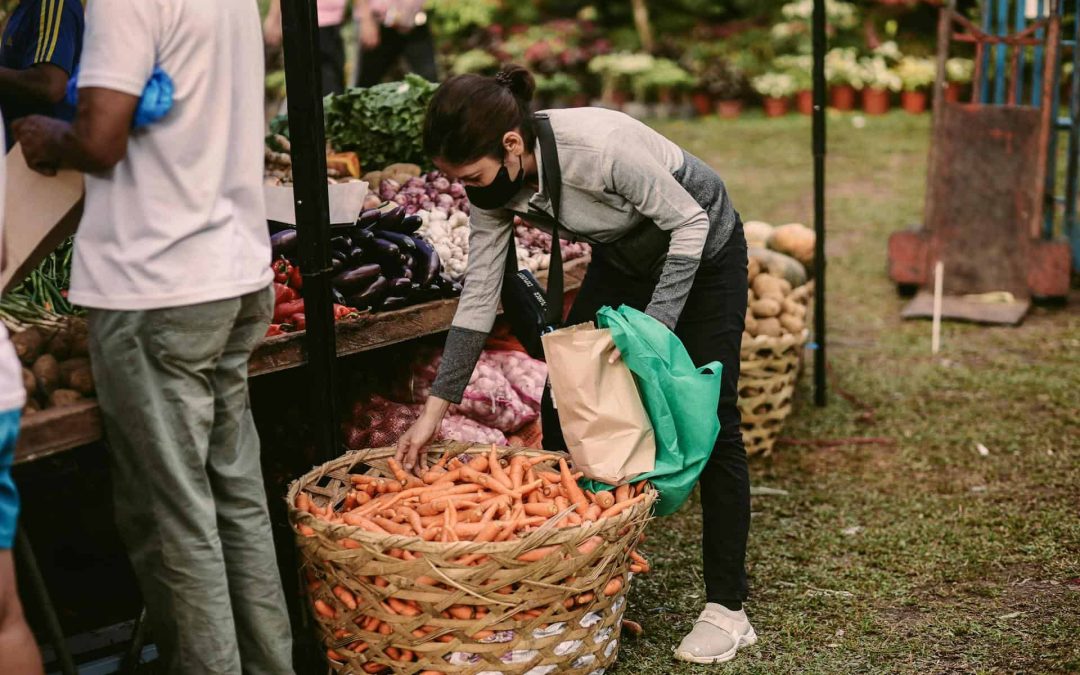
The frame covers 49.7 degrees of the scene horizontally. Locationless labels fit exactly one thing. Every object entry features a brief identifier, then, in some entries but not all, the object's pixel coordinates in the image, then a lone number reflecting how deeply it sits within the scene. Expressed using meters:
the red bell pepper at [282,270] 3.45
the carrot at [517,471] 3.04
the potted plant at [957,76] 12.34
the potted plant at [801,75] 12.90
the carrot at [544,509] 2.90
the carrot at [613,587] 2.80
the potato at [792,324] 4.68
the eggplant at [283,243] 3.56
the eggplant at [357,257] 3.53
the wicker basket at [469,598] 2.59
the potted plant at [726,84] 13.13
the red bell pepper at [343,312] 3.29
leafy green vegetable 4.80
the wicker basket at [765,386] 4.55
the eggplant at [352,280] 3.44
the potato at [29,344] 2.57
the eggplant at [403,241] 3.67
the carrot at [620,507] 2.80
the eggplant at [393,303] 3.46
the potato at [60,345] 2.63
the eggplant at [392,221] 3.79
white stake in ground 5.91
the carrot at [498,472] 3.04
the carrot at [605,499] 2.91
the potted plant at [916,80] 12.47
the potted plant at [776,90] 12.89
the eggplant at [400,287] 3.50
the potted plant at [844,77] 12.67
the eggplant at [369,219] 3.75
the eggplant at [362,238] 3.62
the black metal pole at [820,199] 4.77
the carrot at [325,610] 2.79
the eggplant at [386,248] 3.58
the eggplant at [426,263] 3.62
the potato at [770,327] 4.58
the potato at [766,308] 4.62
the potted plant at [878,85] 12.56
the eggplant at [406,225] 3.79
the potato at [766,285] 4.70
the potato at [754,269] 4.87
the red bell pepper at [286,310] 3.28
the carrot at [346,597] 2.71
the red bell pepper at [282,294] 3.36
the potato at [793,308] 4.71
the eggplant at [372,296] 3.42
